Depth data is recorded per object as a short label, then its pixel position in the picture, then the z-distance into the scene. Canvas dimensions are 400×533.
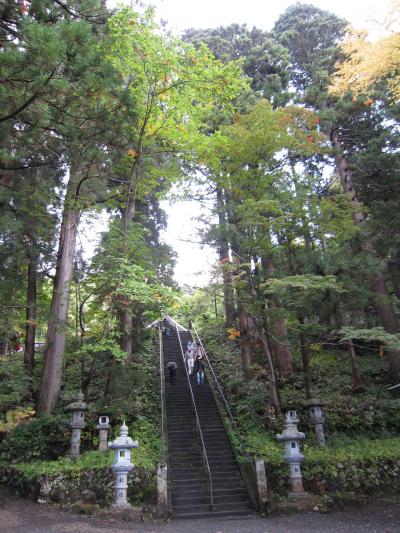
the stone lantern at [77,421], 8.53
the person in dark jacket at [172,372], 13.47
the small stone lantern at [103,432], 8.88
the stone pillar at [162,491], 7.33
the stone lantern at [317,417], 9.03
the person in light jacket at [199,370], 13.29
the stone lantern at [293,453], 7.79
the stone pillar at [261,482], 7.57
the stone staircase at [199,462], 7.81
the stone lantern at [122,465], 7.37
